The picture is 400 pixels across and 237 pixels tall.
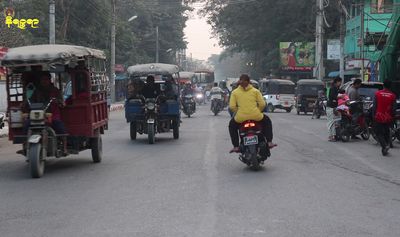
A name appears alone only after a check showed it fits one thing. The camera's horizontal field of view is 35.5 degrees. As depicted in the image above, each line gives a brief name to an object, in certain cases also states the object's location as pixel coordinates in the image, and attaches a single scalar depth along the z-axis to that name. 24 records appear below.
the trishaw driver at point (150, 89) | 18.08
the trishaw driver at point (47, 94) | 11.79
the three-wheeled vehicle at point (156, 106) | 17.16
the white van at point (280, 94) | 41.28
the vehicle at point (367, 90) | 18.53
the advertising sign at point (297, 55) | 58.00
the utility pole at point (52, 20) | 28.44
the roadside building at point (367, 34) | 28.02
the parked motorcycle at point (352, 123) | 17.89
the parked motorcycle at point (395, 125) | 16.72
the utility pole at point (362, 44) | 32.69
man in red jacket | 14.61
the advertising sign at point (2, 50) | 24.95
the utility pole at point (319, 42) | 41.22
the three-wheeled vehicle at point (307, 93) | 36.16
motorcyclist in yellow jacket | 11.47
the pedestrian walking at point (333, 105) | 17.98
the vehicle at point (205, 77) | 67.44
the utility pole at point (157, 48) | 71.89
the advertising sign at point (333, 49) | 45.00
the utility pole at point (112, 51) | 46.07
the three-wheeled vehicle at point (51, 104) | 11.16
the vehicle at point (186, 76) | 50.28
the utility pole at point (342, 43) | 36.06
